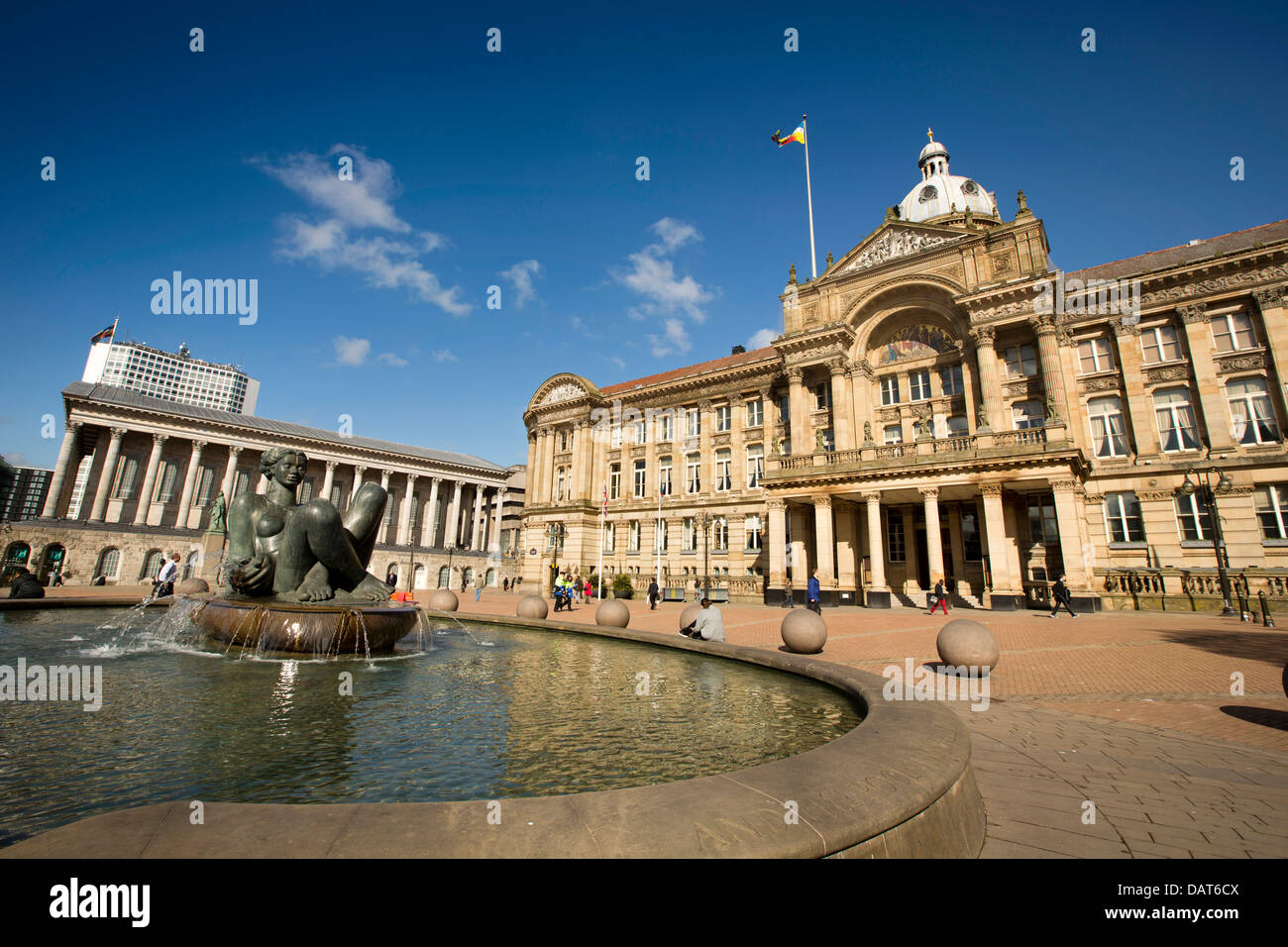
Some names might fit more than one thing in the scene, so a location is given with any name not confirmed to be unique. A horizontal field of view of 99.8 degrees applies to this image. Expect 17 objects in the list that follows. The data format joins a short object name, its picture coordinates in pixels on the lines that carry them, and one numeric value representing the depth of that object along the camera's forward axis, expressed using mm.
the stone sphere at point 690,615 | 12672
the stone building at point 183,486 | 47312
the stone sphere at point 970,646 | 9039
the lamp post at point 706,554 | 36688
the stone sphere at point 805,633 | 10773
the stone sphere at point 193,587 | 16506
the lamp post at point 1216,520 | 19531
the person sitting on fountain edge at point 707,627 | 11984
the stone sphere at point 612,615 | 14969
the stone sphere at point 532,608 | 17031
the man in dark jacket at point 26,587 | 16562
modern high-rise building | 147500
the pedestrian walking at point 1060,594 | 21000
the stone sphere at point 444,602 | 18812
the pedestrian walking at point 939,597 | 23233
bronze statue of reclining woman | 10383
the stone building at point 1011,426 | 24250
